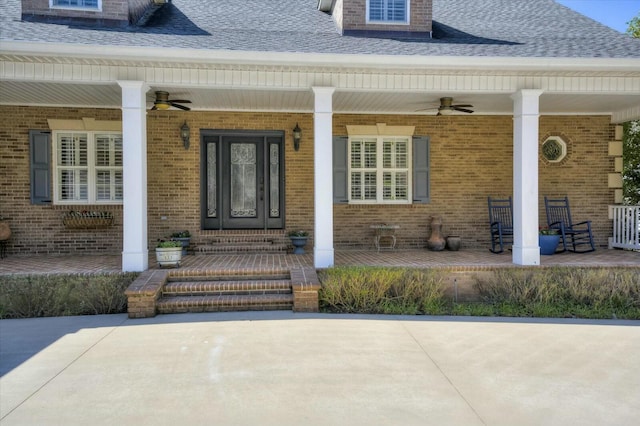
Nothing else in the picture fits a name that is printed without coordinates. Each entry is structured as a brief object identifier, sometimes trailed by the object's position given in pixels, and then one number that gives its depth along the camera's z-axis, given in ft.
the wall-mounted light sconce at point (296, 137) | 30.66
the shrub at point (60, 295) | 20.10
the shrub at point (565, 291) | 20.94
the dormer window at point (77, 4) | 26.48
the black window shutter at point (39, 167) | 28.94
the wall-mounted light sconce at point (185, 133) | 29.84
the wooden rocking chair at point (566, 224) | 29.35
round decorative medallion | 32.14
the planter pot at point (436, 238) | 30.78
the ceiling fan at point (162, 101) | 25.05
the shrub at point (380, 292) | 20.93
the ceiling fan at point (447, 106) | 26.99
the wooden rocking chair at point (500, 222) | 29.14
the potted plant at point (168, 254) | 22.94
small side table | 30.48
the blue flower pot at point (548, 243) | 27.50
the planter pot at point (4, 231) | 27.54
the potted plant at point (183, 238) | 29.01
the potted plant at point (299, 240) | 29.35
